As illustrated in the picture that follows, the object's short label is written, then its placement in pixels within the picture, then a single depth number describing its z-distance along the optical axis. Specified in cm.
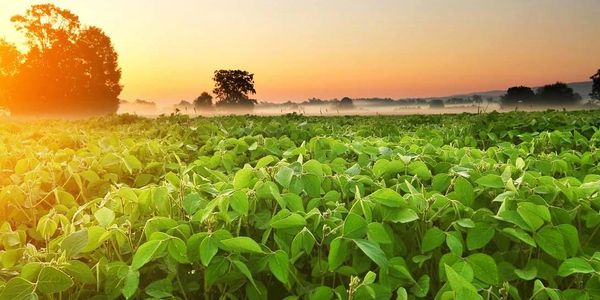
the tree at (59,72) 4619
